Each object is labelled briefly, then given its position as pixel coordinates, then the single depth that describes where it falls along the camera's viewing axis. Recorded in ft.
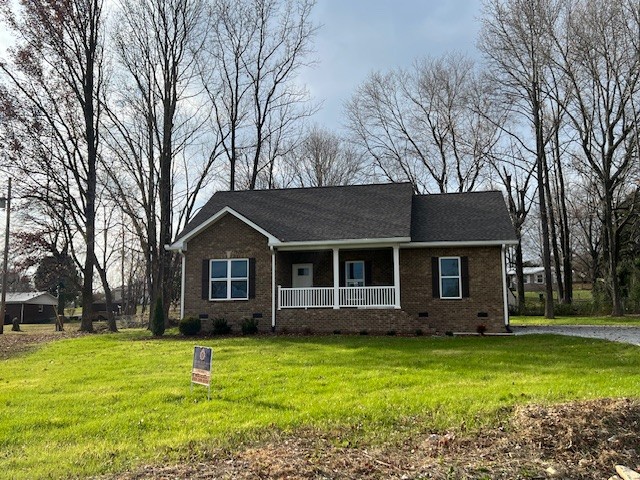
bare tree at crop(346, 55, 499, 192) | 116.37
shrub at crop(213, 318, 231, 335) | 62.13
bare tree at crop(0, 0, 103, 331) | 81.82
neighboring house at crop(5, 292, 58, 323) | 154.51
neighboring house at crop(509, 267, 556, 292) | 253.71
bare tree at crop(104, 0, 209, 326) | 85.76
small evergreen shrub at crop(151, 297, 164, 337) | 65.67
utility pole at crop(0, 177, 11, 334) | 87.56
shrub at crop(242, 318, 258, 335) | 60.75
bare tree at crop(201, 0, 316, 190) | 101.96
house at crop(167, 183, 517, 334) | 60.59
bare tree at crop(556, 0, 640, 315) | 84.07
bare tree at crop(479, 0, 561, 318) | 87.04
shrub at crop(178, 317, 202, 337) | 61.93
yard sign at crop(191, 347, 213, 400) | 25.75
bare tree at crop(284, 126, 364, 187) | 137.49
